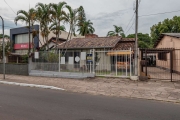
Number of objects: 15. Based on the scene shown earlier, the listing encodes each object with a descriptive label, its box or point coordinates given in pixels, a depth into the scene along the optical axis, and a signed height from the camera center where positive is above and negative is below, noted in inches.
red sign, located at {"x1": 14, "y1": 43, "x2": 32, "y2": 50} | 1053.6 +84.8
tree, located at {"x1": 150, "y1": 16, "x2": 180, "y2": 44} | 1515.6 +309.4
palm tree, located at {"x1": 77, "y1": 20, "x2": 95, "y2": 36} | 1313.9 +239.9
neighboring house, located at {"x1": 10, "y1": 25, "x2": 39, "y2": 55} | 1049.2 +123.6
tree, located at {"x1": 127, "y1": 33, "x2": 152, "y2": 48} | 2099.4 +269.0
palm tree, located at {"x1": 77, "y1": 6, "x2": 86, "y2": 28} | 718.3 +177.9
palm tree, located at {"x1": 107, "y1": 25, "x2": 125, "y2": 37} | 1433.3 +238.0
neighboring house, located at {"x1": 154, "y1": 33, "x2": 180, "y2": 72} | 602.8 +28.2
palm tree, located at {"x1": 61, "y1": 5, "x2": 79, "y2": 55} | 694.2 +178.4
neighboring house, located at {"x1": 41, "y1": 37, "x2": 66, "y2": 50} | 957.8 +98.0
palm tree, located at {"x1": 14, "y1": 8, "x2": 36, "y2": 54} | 719.7 +185.2
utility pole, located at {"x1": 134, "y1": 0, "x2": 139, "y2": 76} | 460.4 +2.1
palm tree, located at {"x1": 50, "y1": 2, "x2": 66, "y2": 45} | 677.9 +191.5
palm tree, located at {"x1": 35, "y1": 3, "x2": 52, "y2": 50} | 690.8 +189.4
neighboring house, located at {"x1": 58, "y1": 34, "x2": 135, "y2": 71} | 496.7 +49.0
